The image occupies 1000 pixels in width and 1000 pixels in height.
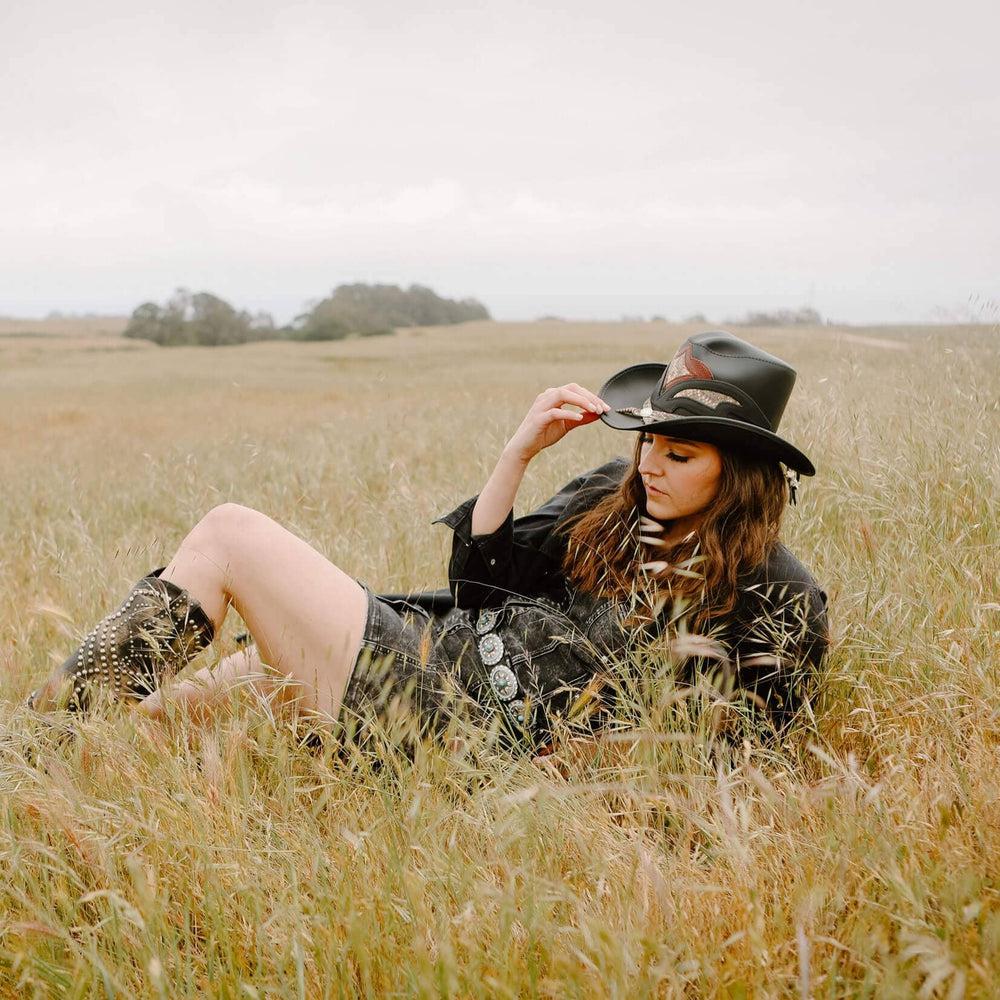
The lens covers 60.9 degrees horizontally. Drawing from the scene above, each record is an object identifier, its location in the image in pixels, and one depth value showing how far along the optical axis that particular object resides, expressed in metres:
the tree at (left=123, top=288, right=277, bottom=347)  42.12
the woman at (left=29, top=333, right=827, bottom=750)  2.13
